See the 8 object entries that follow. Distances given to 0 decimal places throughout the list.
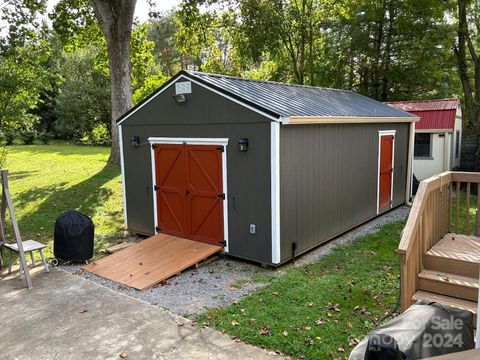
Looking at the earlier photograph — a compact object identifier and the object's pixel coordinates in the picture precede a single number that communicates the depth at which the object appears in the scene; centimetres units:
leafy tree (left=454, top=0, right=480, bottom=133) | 1456
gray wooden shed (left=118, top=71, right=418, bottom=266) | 675
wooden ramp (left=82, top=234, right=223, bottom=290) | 645
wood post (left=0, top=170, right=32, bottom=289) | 616
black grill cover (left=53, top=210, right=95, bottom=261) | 717
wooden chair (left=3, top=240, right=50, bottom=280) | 662
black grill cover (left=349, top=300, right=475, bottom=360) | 242
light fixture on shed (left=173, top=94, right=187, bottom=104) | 752
